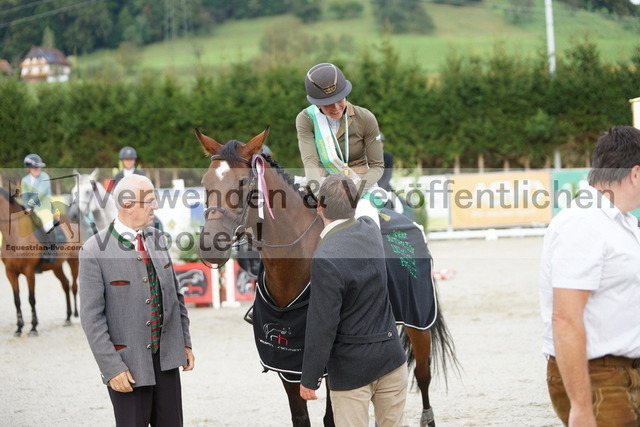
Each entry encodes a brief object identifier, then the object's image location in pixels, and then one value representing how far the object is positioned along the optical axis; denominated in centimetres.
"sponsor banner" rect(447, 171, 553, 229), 1819
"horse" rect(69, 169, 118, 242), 1140
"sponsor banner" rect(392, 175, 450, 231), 1820
